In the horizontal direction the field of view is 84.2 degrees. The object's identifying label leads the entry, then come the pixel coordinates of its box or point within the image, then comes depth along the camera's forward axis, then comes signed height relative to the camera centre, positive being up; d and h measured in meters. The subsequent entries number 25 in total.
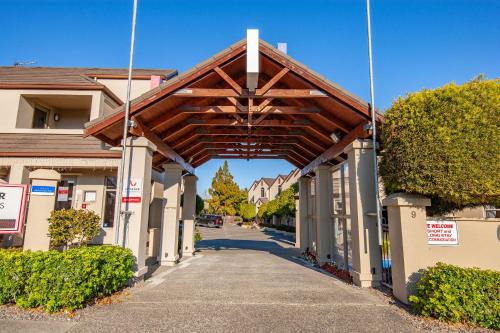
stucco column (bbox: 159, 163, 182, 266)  10.71 +0.22
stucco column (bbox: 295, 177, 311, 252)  13.24 +0.14
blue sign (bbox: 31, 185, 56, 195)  7.25 +0.53
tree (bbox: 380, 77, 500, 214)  5.21 +1.34
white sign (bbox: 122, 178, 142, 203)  7.28 +0.52
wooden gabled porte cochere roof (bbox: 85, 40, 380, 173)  7.19 +3.02
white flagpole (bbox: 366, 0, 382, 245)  6.62 +1.78
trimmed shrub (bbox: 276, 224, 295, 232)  29.39 -1.71
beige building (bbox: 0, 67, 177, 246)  11.73 +3.13
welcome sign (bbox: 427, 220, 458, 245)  5.81 -0.39
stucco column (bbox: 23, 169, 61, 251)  7.12 -0.09
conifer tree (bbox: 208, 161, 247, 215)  51.56 +3.17
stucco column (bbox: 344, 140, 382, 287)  6.89 -0.12
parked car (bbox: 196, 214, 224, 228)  39.47 -1.18
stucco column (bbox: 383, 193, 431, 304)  5.55 -0.53
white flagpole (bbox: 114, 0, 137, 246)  6.82 +0.96
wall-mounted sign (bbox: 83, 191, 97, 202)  12.59 +0.66
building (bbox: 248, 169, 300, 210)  55.06 +5.44
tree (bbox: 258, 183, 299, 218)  30.58 +0.96
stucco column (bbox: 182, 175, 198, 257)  12.99 -0.11
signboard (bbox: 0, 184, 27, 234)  6.66 +0.05
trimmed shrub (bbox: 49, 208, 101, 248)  8.13 -0.49
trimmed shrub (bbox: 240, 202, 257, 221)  49.09 +0.23
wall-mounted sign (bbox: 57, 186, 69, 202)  12.52 +0.73
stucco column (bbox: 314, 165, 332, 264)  10.27 +0.04
